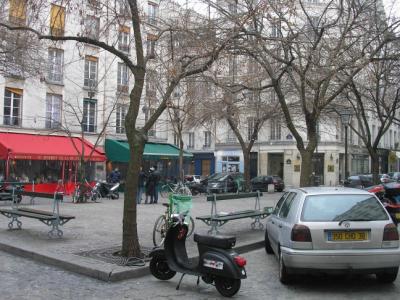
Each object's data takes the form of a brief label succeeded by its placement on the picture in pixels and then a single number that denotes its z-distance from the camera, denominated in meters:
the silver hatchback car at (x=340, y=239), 6.36
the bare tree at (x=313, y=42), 12.25
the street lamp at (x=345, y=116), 21.22
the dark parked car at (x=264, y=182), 36.06
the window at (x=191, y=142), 53.66
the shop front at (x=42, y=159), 26.91
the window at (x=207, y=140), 53.00
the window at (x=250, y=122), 30.92
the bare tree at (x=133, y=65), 8.30
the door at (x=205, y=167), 52.84
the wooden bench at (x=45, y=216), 10.42
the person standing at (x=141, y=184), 22.39
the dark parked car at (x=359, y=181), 25.13
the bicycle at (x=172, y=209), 10.31
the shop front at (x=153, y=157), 33.25
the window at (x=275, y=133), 48.30
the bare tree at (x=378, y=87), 18.03
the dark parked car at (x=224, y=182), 32.12
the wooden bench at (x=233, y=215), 10.85
